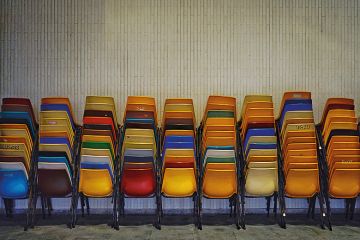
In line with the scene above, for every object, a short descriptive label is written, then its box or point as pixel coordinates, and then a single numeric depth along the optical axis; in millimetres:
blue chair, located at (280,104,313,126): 4570
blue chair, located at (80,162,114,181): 4375
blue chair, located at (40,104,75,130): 4562
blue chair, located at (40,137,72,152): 4441
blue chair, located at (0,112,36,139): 4625
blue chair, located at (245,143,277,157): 4465
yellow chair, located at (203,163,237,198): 4367
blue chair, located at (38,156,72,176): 4328
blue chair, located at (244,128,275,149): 4477
